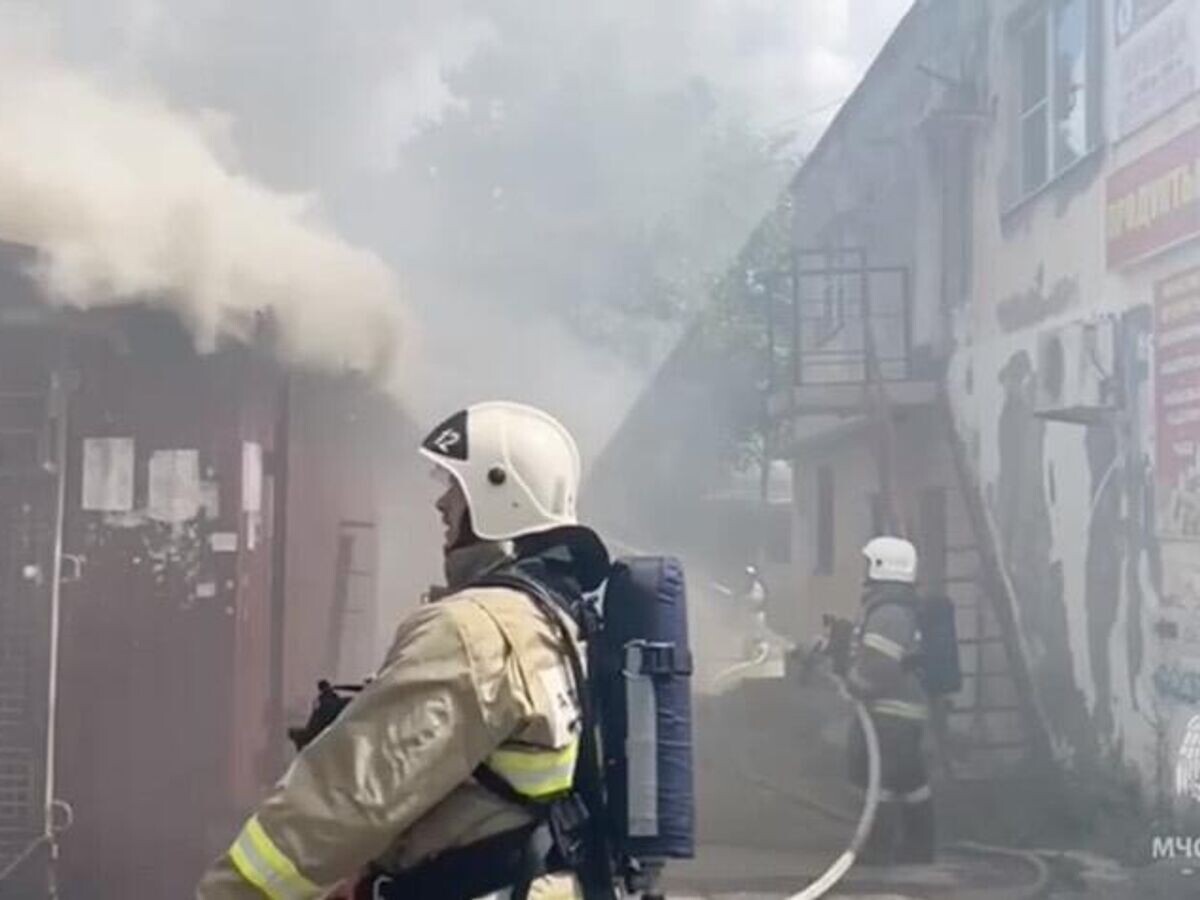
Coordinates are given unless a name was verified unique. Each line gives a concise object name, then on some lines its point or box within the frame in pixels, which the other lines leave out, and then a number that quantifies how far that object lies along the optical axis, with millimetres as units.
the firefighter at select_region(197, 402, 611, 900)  1687
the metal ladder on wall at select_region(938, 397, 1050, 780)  6594
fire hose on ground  5617
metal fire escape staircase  6629
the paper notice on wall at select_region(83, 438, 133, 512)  4895
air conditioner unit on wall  6414
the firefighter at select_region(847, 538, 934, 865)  6078
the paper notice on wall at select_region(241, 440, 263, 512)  4973
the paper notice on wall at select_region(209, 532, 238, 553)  4902
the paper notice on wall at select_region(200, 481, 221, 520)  4906
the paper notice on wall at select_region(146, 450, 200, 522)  4898
